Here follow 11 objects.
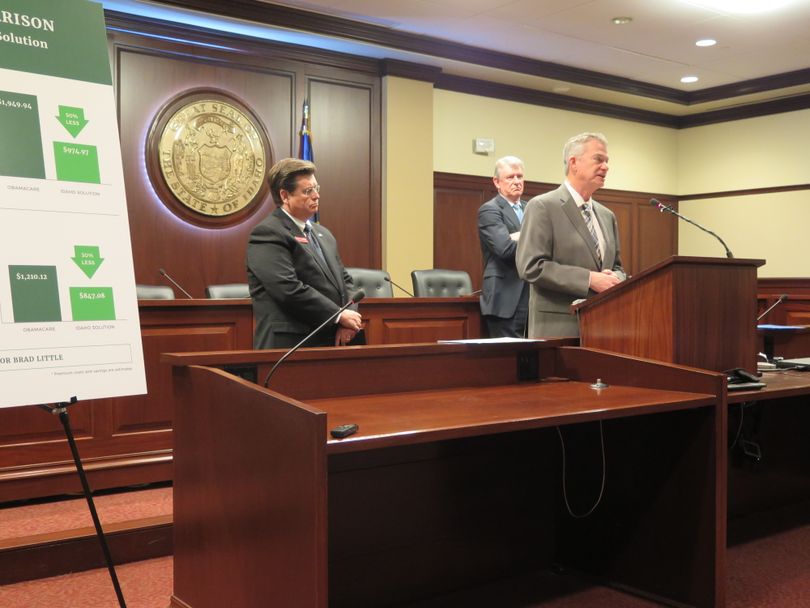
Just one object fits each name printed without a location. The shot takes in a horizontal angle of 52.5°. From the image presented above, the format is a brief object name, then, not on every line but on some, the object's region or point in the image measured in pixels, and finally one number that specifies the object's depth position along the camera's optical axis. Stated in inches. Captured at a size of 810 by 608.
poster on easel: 69.0
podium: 90.7
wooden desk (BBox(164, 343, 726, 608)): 61.2
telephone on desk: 90.3
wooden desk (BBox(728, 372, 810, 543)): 120.4
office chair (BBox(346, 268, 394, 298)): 190.4
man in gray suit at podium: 112.3
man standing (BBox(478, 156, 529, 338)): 173.8
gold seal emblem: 221.1
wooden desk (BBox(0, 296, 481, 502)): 128.3
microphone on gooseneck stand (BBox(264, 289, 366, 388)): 73.0
